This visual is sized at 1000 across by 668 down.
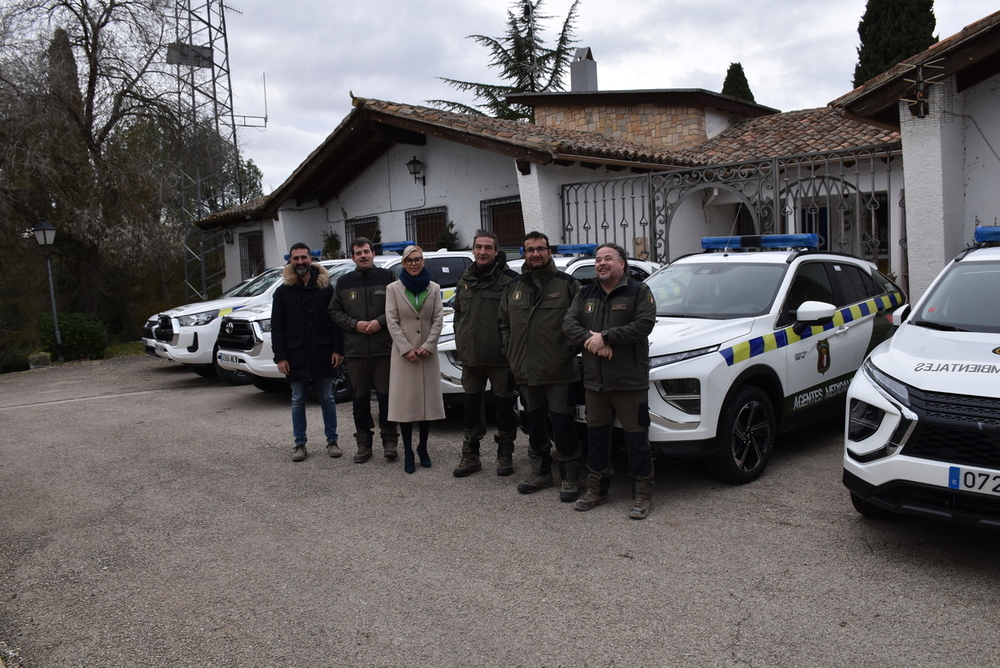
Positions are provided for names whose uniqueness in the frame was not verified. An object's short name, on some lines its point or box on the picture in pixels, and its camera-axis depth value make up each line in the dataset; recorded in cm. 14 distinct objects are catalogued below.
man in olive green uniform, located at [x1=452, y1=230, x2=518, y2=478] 576
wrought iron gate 1081
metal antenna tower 1938
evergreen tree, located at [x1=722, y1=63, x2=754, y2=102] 2706
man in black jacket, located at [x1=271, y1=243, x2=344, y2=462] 659
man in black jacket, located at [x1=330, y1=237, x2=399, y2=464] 641
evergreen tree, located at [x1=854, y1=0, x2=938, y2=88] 2116
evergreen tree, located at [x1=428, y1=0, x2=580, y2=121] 3136
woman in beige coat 616
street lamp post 1518
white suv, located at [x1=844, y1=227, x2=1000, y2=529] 370
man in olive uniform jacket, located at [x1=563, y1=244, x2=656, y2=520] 490
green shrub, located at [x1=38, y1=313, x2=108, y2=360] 1573
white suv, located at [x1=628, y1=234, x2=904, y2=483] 514
